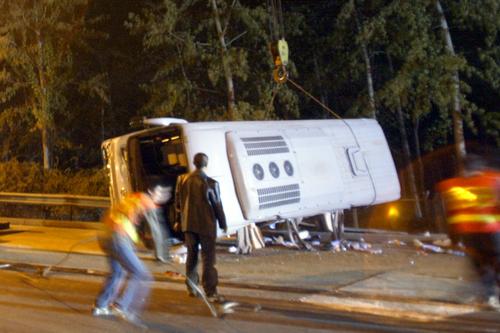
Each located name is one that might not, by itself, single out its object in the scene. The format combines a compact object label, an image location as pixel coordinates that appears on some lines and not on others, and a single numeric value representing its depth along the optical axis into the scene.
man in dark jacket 7.86
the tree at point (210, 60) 18.08
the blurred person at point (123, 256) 7.12
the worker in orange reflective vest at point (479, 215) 7.30
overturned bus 10.25
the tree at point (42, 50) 20.66
